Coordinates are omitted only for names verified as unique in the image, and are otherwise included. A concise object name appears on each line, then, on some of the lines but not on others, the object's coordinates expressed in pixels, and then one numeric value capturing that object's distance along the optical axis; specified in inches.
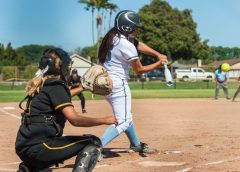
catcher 195.0
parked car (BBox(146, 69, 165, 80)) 2876.5
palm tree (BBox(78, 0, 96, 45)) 2791.3
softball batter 289.9
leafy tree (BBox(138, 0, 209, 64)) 2994.6
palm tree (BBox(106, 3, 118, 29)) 2839.6
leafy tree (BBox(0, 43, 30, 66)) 3353.8
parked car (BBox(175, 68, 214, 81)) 2928.2
